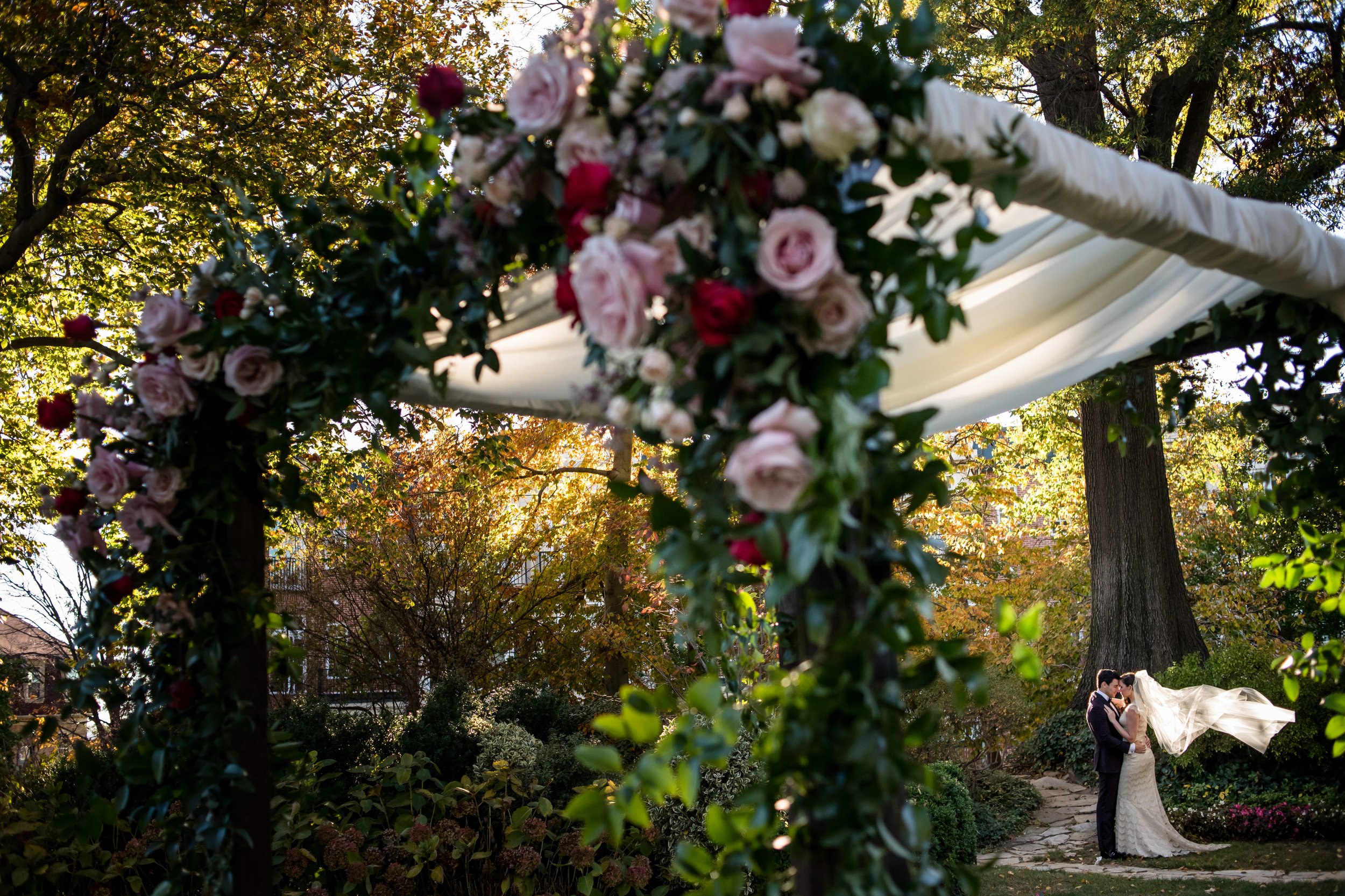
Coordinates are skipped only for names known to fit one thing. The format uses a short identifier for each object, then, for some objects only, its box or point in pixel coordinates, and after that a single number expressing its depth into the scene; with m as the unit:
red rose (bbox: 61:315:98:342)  2.57
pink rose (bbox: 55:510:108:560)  2.46
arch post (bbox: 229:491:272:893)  2.50
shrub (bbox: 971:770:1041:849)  8.91
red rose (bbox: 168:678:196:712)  2.48
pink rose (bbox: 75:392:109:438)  2.49
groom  7.86
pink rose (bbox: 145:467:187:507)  2.44
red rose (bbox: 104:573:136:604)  2.41
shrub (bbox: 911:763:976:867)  6.29
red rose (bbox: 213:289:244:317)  2.41
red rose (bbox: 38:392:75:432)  2.52
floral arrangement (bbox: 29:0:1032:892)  1.48
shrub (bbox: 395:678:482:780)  7.22
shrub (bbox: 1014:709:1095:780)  10.57
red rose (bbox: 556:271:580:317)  1.85
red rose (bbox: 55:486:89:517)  2.46
